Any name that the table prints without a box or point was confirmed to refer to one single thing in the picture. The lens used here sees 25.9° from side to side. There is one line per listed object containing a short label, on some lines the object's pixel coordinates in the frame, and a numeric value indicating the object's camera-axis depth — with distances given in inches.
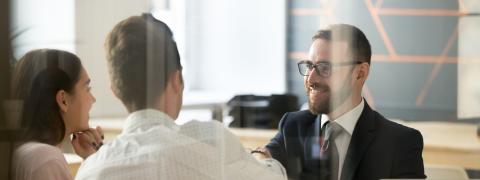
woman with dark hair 121.4
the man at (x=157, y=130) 113.4
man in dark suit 107.9
